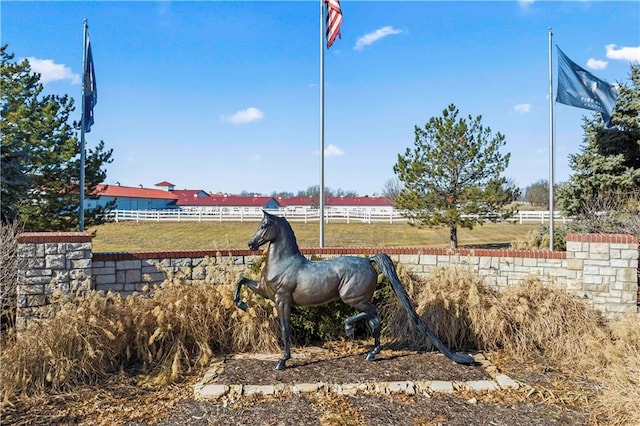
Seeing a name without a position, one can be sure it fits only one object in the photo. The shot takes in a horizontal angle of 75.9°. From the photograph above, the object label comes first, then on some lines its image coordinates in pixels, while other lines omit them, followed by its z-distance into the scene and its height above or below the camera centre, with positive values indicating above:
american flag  8.70 +4.00
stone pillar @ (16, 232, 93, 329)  6.18 -0.99
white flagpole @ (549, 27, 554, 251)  9.64 +1.74
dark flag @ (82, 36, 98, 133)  9.34 +2.65
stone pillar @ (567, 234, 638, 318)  7.10 -1.19
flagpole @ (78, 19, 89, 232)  9.27 +2.21
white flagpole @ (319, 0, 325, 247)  9.11 +1.90
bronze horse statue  5.37 -1.00
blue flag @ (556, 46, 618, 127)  9.28 +2.65
